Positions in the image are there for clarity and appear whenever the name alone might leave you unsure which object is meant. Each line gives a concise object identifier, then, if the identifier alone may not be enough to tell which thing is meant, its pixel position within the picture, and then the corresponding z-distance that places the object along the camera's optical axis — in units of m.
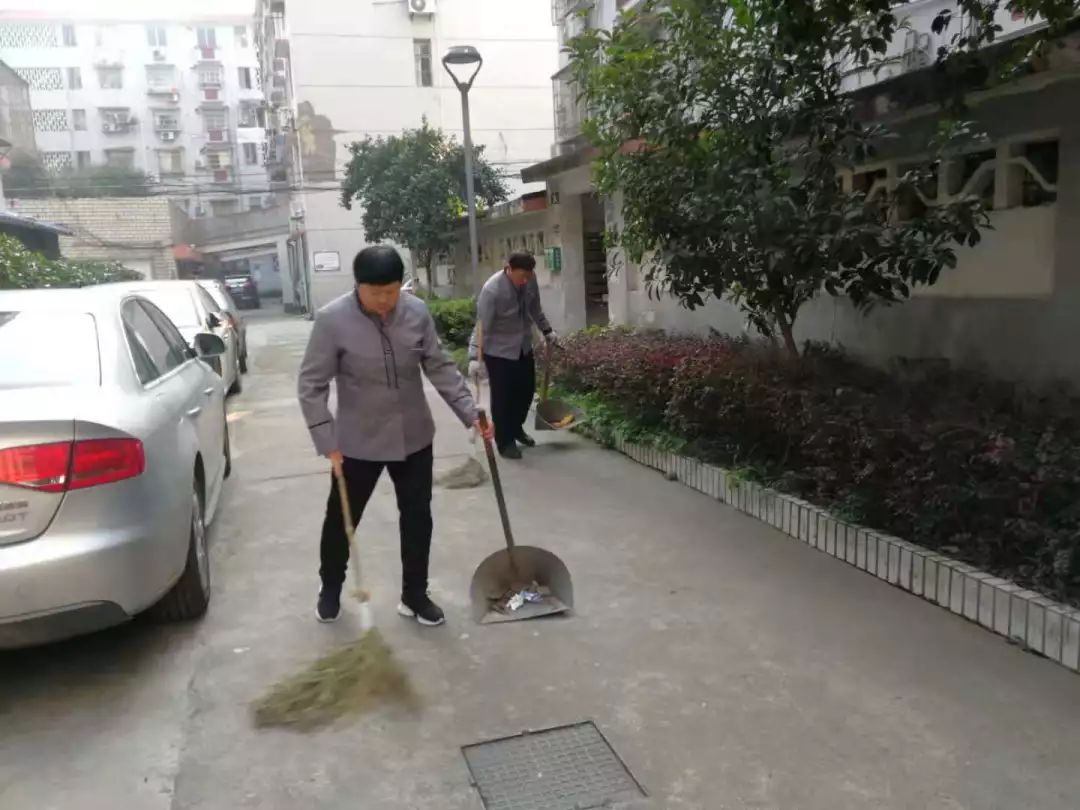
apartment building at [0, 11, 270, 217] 52.88
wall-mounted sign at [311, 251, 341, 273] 28.16
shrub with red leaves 3.50
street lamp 9.92
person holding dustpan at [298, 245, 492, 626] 3.53
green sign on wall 12.33
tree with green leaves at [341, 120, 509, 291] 17.06
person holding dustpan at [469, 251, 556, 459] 6.51
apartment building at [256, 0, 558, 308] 27.00
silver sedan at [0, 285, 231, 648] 2.95
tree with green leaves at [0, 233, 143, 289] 10.98
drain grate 2.64
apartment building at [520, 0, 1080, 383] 4.71
